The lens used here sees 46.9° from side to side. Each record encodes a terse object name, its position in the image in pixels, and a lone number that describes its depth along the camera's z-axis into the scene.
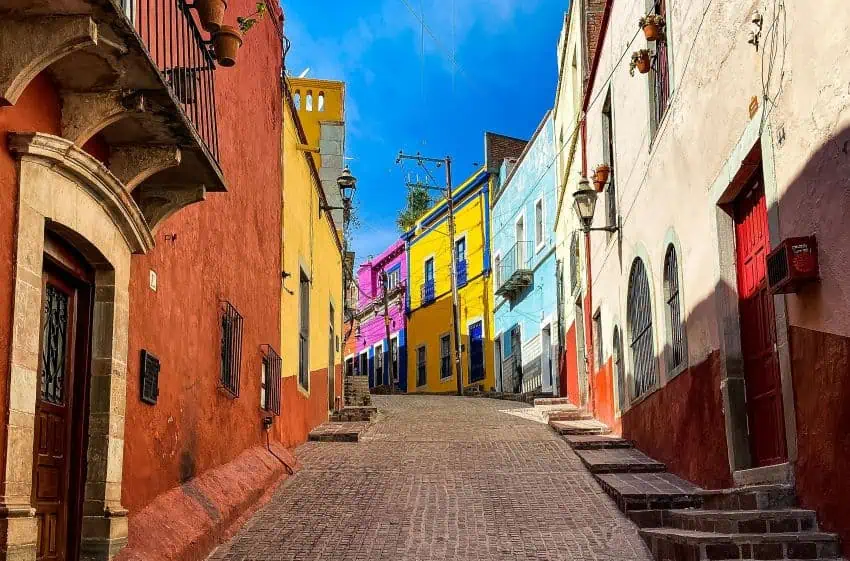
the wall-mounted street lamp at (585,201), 13.75
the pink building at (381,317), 38.44
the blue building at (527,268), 24.67
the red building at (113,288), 4.80
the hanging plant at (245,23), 7.40
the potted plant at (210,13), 6.98
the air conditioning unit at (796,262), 5.93
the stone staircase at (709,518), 5.87
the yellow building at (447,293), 31.44
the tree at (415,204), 39.78
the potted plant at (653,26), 10.53
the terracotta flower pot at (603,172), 14.49
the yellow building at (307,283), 13.98
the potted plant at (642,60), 11.22
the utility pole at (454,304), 31.77
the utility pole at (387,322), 37.84
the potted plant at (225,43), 7.11
